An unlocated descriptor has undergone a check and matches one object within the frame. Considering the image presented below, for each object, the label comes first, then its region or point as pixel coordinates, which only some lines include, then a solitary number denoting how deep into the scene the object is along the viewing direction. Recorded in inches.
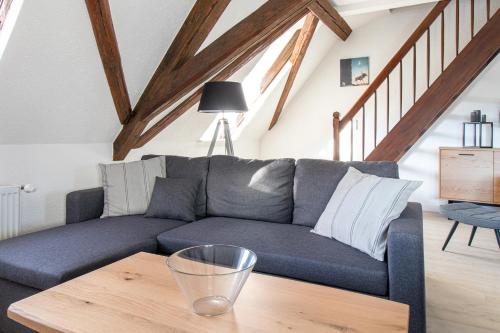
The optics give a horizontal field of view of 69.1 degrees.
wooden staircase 126.2
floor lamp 119.0
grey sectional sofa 64.3
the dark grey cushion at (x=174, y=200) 101.7
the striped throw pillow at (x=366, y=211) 70.3
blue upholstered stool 102.7
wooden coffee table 40.8
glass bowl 43.3
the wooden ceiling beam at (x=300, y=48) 161.6
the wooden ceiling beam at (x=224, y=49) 113.7
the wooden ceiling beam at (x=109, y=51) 86.8
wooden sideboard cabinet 155.1
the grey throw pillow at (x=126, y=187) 105.4
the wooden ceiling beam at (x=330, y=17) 140.5
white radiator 88.6
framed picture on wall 197.0
